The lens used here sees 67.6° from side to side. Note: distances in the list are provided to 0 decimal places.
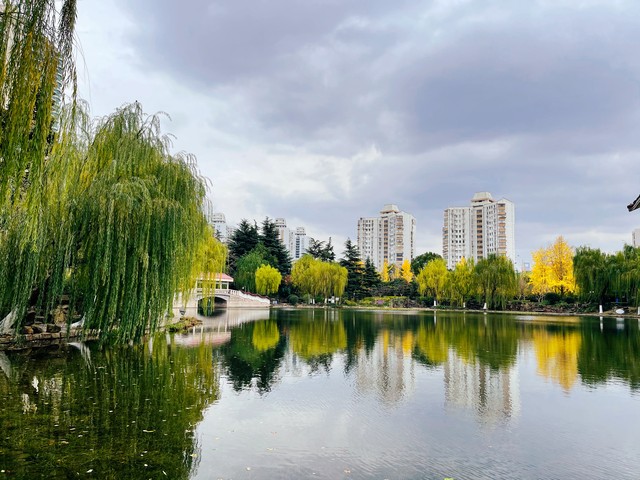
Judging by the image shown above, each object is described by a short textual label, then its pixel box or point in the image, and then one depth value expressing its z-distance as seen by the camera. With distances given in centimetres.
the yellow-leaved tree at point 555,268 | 4262
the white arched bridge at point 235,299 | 3948
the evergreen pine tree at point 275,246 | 5384
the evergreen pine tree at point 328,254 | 5978
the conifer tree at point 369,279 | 5572
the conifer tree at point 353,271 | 5453
